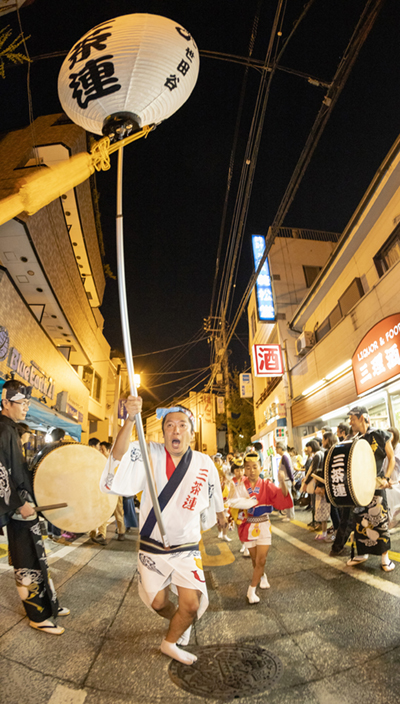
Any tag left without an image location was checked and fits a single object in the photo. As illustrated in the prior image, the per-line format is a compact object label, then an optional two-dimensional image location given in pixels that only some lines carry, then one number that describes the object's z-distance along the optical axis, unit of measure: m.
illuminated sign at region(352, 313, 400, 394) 8.01
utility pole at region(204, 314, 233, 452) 26.17
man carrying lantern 2.75
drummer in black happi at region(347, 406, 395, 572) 4.63
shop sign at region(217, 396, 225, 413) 35.12
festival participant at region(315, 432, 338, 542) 6.84
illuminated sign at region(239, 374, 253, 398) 30.56
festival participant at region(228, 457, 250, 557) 4.74
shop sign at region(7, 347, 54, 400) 9.90
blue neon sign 19.34
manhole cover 2.34
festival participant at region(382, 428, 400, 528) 5.24
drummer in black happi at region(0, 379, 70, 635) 3.15
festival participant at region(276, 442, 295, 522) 9.87
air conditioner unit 15.88
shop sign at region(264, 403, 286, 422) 18.84
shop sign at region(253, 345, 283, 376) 18.91
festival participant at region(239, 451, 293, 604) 4.30
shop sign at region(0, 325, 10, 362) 8.88
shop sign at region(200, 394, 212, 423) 38.47
